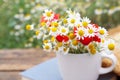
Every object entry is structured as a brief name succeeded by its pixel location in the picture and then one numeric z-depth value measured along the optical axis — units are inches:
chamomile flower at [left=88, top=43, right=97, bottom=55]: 37.0
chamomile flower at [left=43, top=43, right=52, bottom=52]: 37.7
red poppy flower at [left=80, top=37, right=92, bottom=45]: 36.1
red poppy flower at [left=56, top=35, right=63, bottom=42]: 36.6
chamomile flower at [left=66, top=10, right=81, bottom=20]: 37.9
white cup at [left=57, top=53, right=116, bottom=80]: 38.2
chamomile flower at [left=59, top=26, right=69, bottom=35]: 36.6
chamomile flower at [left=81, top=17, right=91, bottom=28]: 36.7
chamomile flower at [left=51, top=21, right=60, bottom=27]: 37.4
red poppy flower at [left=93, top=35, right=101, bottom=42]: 36.6
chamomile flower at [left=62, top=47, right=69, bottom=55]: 37.1
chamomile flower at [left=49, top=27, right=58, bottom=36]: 36.7
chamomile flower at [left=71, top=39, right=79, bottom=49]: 36.5
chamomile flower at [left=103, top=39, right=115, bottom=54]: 36.6
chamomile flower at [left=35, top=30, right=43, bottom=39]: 39.3
